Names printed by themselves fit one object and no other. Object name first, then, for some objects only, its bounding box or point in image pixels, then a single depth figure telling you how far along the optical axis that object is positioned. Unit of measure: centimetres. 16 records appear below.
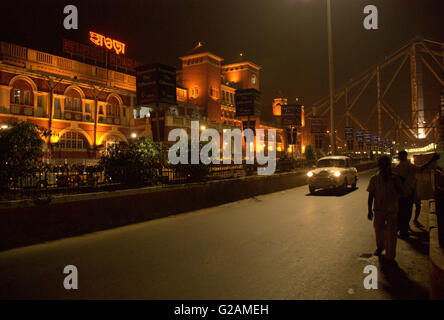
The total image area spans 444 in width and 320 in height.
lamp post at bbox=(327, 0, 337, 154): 2377
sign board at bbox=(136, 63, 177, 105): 1270
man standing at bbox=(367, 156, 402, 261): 582
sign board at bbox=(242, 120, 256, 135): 2004
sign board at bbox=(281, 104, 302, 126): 2245
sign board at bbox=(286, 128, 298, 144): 2242
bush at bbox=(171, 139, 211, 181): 1338
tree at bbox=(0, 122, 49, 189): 798
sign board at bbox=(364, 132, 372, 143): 6407
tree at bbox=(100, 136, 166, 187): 1127
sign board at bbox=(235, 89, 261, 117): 1938
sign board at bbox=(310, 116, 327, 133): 2892
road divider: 731
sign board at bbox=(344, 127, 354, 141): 4838
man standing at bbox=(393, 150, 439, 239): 732
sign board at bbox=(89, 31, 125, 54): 4078
